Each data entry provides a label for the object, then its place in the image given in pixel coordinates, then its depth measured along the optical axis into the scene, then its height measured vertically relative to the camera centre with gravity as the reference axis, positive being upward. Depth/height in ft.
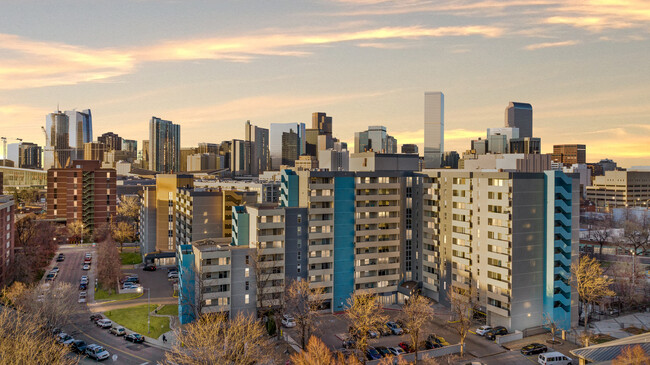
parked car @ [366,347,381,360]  229.66 -87.88
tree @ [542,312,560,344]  256.73 -83.15
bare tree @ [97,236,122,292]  347.36 -70.50
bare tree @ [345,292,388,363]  225.74 -72.51
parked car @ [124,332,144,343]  251.60 -87.30
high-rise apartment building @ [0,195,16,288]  331.98 -49.50
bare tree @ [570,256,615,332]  269.85 -62.49
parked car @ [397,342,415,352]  241.29 -88.56
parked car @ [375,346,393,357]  234.79 -88.41
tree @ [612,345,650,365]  172.24 -67.24
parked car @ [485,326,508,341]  260.19 -87.36
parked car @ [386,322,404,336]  268.58 -87.84
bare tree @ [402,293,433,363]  229.04 -70.64
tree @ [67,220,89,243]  554.46 -69.25
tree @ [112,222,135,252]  529.86 -68.59
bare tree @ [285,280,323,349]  240.73 -71.60
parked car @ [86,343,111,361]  226.99 -86.42
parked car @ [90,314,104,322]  283.59 -86.45
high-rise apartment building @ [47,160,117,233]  578.25 -26.03
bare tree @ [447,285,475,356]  272.21 -75.53
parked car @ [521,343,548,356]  237.45 -87.73
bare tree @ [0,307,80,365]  154.51 -61.67
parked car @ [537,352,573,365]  221.87 -86.66
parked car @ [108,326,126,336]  261.85 -87.63
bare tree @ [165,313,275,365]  181.16 -70.25
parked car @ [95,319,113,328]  273.13 -86.92
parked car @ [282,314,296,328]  283.79 -88.83
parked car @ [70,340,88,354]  234.99 -86.29
